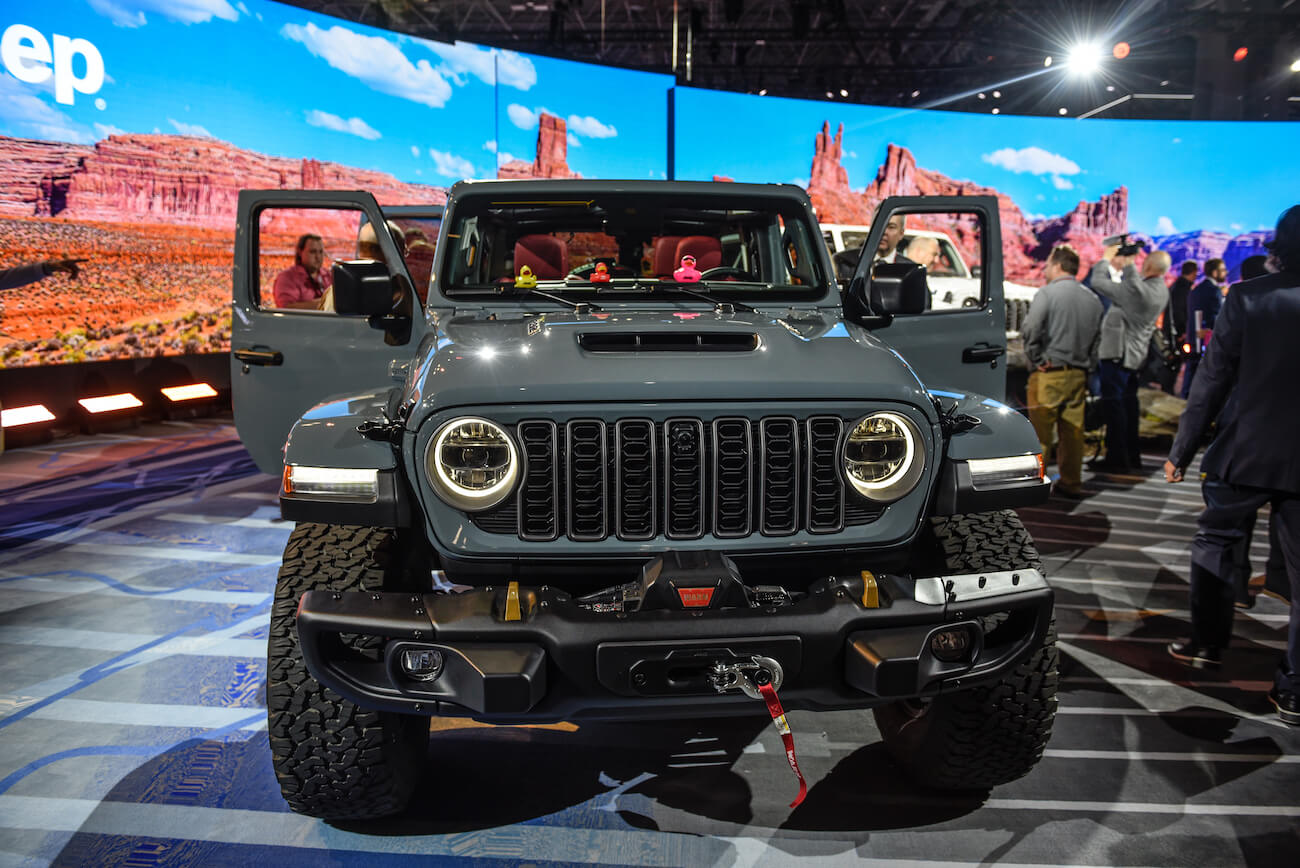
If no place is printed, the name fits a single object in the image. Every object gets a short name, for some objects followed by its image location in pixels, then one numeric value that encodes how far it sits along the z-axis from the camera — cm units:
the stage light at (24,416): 679
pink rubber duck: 313
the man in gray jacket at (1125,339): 720
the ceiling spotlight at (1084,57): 1309
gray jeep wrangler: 192
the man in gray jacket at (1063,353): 612
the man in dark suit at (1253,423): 303
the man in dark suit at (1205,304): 810
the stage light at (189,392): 864
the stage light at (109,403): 775
